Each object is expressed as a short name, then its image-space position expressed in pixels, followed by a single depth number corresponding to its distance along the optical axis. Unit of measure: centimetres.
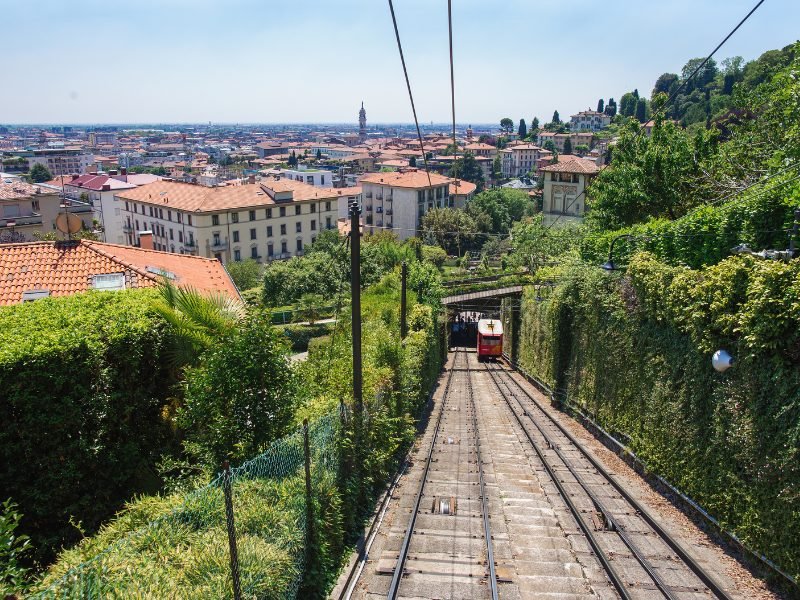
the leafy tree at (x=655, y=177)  2400
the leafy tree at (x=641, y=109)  15818
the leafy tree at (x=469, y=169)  14162
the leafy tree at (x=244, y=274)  5156
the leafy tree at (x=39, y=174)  14775
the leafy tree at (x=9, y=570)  437
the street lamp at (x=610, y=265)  1416
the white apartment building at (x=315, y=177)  12179
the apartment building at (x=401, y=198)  8525
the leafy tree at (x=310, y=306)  4338
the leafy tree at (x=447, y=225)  7306
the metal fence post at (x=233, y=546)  493
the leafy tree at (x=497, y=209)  8106
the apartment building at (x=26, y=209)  4612
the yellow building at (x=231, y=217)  5816
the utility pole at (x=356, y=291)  965
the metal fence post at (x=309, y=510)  727
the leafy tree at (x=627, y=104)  17000
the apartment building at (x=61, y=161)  17712
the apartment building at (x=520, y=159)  17750
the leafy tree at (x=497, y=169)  16500
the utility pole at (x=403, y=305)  2143
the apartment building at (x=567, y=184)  5709
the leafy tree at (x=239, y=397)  752
